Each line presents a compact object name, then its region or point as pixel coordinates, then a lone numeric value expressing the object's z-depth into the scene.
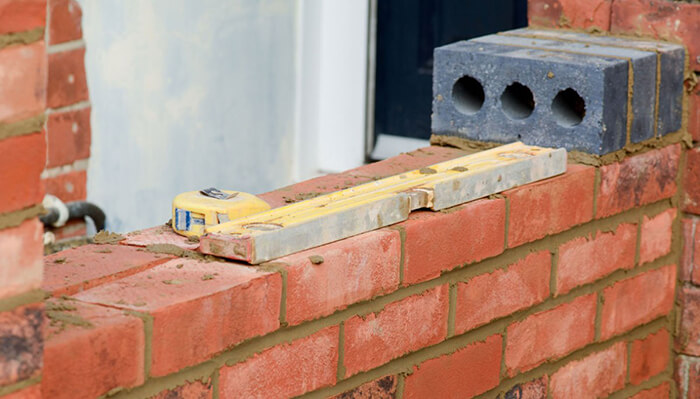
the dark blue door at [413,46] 4.34
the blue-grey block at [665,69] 2.95
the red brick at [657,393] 3.10
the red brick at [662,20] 2.99
